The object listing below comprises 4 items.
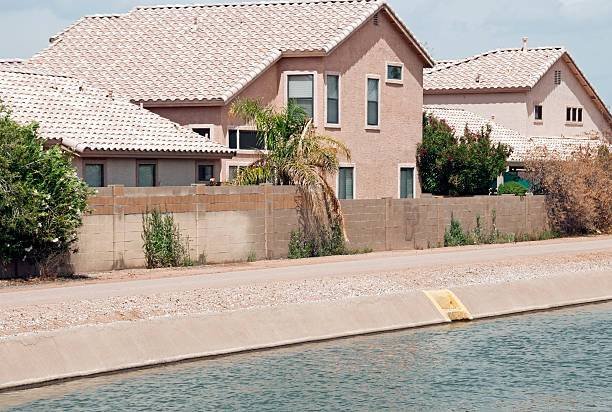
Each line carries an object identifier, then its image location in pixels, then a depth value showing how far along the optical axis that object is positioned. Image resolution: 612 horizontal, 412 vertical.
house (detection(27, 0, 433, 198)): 46.44
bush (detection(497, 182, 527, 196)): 53.09
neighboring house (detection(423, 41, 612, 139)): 68.88
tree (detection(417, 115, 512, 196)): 53.47
